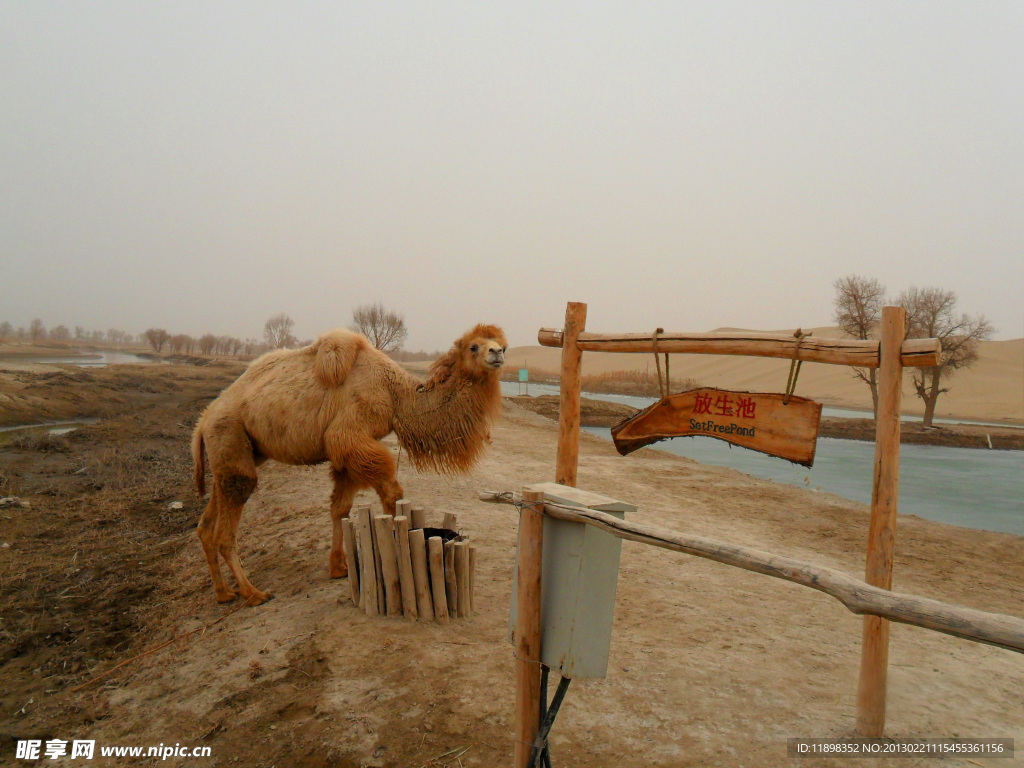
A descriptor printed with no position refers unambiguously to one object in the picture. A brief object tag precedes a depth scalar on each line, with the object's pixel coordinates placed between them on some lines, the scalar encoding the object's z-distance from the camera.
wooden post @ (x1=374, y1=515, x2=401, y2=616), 4.56
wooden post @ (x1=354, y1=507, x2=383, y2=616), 4.64
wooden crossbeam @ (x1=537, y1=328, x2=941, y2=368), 3.01
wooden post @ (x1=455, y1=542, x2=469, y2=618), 4.63
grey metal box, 2.35
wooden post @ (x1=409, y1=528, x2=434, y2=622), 4.54
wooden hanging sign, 3.25
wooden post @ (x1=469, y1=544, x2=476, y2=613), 4.68
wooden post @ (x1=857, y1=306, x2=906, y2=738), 3.11
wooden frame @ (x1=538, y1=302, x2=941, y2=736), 3.09
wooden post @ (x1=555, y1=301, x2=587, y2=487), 4.21
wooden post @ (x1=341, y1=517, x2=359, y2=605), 4.78
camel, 5.45
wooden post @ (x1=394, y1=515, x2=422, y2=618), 4.55
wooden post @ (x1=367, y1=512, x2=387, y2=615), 4.66
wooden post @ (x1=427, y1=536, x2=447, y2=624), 4.50
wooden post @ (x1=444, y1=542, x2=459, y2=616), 4.63
